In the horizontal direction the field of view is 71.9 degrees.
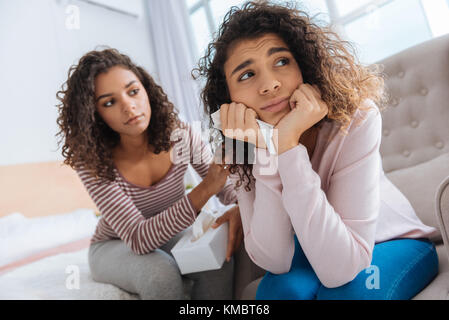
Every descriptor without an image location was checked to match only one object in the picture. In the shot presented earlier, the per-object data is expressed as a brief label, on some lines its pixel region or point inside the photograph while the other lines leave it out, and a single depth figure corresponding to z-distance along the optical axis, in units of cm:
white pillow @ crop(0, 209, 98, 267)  138
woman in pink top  54
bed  94
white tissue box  73
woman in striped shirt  79
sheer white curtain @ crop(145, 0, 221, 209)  215
